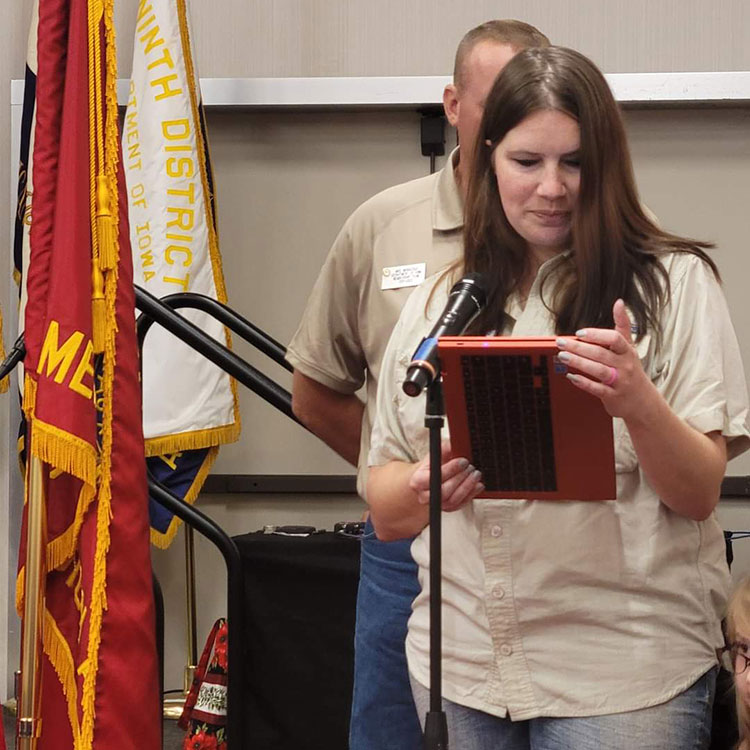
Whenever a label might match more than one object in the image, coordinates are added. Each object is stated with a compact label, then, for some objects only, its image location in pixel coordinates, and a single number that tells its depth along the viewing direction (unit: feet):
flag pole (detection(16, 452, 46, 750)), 15.11
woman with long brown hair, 8.07
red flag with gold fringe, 14.99
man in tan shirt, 12.35
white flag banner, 22.06
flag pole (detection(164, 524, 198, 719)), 23.04
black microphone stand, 7.60
